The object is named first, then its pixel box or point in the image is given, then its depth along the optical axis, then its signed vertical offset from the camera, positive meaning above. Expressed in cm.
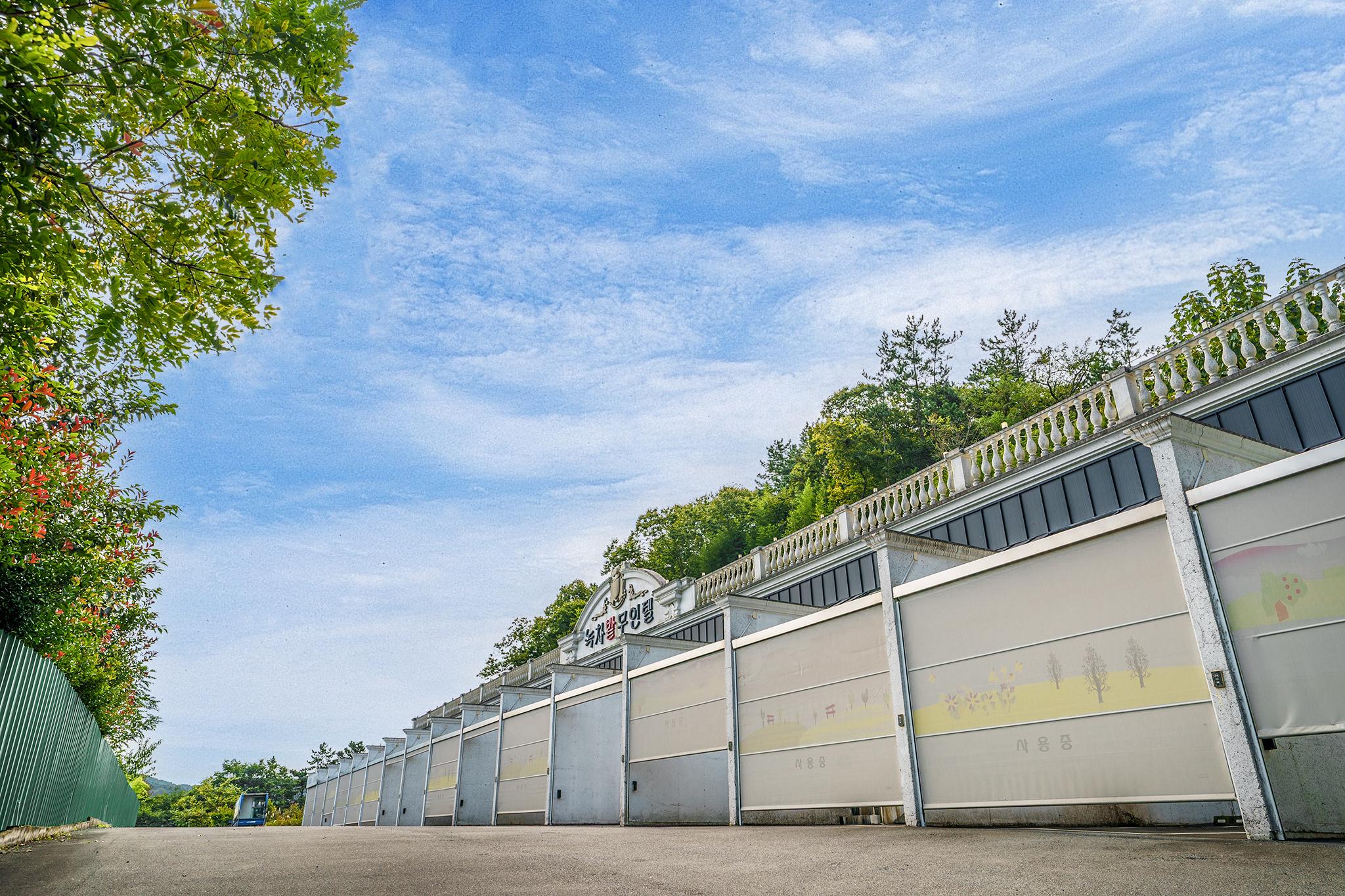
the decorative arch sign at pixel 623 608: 2772 +599
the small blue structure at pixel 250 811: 5516 -195
